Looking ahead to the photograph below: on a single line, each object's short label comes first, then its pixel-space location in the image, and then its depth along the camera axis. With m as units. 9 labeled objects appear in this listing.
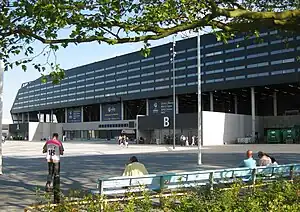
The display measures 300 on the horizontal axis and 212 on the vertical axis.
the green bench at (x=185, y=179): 9.53
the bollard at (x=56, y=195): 7.74
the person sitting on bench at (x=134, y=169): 11.46
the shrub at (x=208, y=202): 5.93
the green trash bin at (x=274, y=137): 66.19
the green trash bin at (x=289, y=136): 64.50
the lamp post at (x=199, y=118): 23.49
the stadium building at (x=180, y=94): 66.38
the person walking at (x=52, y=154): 12.92
